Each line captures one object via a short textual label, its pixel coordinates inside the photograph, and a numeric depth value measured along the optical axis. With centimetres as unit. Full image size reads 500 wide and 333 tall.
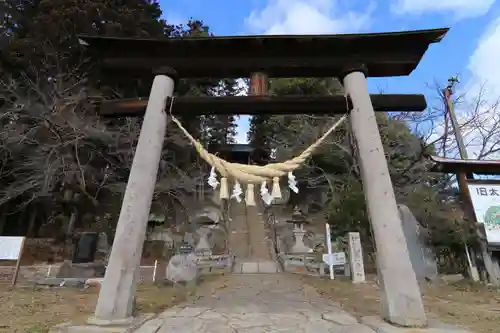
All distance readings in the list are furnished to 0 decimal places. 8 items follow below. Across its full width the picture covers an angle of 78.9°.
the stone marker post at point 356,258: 779
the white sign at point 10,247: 729
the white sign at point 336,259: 834
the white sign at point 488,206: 740
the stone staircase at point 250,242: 1069
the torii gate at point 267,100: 340
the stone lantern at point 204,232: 1324
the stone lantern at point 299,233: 1280
